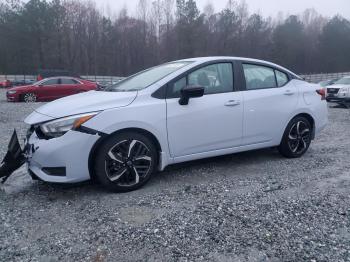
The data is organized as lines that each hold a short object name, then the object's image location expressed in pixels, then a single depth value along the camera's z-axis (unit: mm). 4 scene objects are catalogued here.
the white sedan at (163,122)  3203
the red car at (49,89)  14008
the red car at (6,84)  31141
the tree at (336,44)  54688
